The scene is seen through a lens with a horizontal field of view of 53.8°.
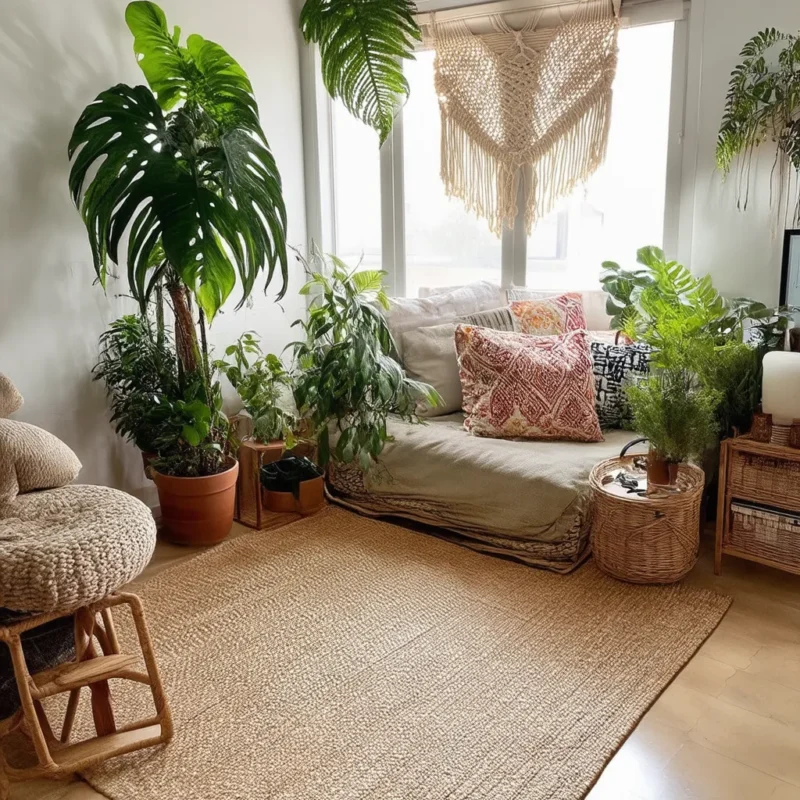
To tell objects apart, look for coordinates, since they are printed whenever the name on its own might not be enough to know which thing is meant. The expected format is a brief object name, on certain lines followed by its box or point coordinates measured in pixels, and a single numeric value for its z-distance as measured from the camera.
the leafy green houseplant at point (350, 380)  2.86
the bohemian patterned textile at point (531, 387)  2.83
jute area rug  1.64
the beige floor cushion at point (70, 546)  1.53
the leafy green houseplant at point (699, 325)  2.45
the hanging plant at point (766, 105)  2.52
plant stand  2.93
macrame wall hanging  2.96
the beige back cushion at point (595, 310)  3.22
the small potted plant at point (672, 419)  2.28
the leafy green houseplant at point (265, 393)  2.92
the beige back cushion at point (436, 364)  3.12
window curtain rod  2.81
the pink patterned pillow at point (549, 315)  3.09
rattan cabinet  2.30
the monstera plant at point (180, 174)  2.37
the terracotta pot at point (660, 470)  2.36
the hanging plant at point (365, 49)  2.87
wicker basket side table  2.33
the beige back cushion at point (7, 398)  1.94
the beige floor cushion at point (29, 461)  1.82
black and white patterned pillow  2.89
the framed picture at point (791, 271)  2.48
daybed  2.51
